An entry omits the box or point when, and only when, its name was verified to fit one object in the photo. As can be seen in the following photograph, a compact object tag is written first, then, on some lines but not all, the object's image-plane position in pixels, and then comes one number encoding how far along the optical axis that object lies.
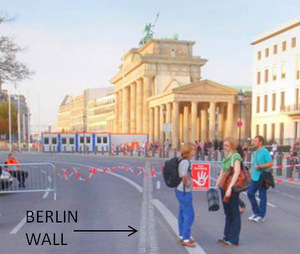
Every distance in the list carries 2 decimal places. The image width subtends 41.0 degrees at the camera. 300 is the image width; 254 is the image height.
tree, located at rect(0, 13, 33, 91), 20.14
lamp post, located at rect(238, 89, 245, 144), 31.80
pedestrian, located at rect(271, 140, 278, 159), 30.77
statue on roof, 94.00
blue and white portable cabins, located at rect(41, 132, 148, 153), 54.00
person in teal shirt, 8.61
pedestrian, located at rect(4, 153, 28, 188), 14.05
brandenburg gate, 60.34
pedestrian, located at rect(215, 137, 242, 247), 6.48
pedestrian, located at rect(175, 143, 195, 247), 6.36
